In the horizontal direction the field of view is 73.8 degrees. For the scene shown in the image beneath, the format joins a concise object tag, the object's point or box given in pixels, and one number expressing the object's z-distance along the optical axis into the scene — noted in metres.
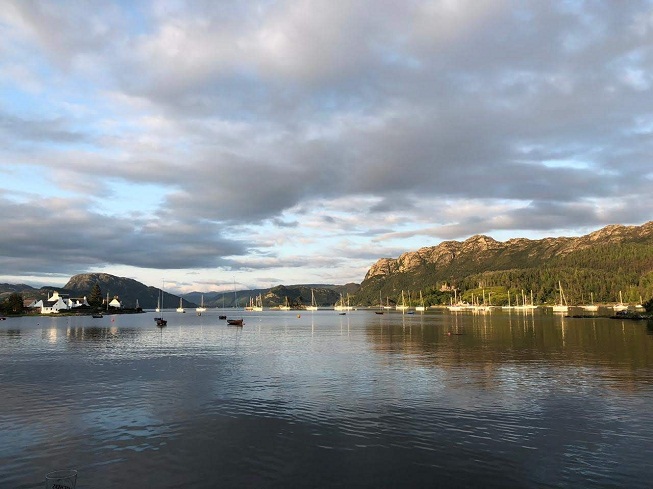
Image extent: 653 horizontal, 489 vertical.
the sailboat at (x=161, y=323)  185.34
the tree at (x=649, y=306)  192.84
